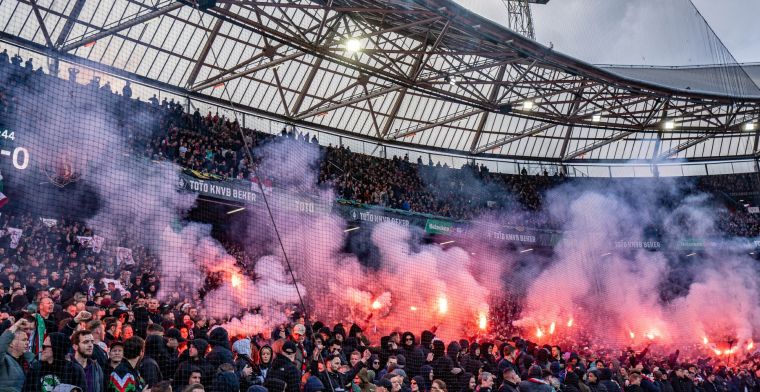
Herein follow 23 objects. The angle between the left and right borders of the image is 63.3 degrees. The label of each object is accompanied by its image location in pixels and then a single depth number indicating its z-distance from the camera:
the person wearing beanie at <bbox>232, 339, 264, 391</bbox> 5.75
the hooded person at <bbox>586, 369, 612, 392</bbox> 8.23
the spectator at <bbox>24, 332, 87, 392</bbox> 4.43
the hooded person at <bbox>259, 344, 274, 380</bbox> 6.12
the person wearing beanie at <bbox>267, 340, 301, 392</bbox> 5.77
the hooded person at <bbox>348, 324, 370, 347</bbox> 8.95
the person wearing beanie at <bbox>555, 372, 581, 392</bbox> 7.80
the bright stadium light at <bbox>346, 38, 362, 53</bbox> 13.95
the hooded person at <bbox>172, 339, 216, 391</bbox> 5.19
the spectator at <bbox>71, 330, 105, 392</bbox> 4.59
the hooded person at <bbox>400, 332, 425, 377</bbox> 8.17
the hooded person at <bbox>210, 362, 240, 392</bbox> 5.16
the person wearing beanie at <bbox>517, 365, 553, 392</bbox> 6.50
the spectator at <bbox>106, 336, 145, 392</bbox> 4.88
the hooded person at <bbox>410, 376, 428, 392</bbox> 6.77
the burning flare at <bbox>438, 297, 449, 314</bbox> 17.79
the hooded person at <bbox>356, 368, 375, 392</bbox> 6.67
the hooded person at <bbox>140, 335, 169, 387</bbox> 5.11
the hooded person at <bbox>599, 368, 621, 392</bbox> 7.97
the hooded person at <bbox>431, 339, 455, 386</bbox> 7.77
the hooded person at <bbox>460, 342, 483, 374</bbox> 8.18
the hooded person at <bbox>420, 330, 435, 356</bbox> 9.20
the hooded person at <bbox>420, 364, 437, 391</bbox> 7.26
